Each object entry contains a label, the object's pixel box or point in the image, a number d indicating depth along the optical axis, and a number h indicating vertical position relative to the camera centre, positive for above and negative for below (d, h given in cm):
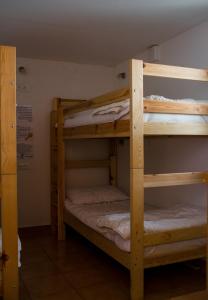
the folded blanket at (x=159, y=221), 232 -57
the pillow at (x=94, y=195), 373 -56
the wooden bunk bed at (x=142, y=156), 214 -5
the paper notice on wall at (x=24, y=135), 400 +18
